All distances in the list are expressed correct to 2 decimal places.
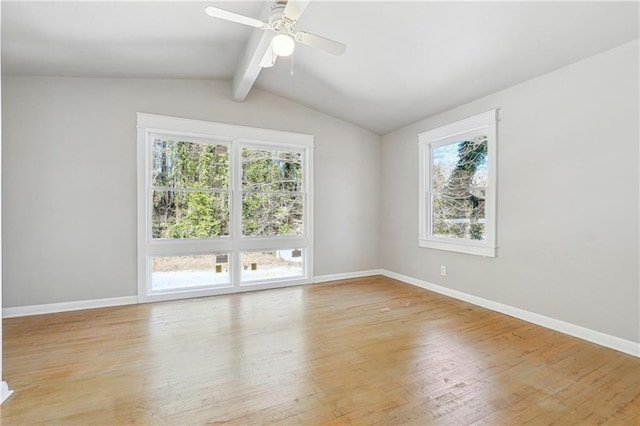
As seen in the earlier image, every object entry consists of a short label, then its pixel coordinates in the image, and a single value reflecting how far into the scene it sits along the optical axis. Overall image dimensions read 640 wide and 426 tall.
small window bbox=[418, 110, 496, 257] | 3.63
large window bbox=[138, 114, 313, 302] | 3.96
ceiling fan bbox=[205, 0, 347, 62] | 2.00
